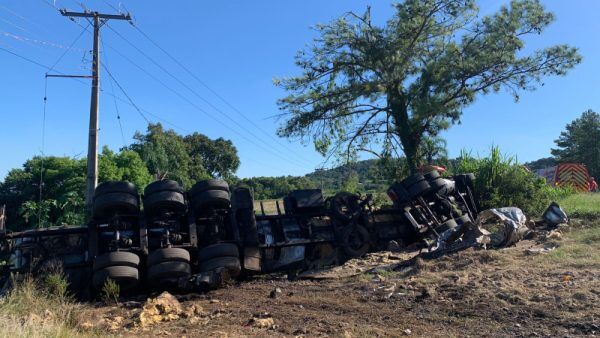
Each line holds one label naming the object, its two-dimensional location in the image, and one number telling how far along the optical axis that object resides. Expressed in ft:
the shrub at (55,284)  24.89
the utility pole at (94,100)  63.61
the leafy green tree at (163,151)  133.18
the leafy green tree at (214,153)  195.72
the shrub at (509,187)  46.62
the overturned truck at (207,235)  28.66
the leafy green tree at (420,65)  59.77
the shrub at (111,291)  26.40
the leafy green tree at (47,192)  76.18
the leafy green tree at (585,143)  180.65
